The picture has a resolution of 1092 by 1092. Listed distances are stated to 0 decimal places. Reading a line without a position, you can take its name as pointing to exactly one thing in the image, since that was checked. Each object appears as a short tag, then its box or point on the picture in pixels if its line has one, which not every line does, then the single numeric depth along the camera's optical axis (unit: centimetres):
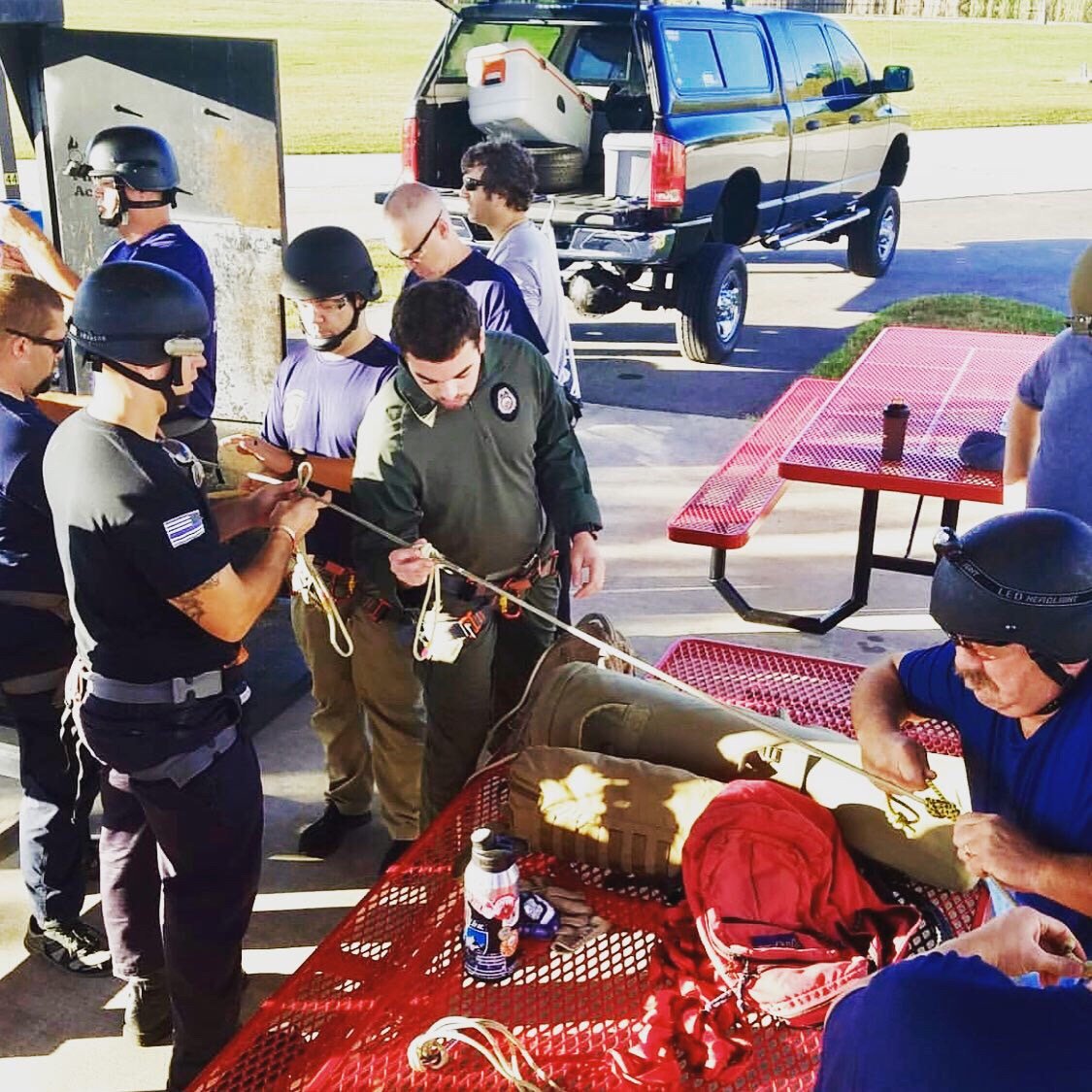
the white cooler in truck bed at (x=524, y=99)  895
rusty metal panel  601
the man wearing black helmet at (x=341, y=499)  394
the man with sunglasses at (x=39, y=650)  343
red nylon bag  259
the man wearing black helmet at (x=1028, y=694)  222
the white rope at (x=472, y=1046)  241
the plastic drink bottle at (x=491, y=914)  267
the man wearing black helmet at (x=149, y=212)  487
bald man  449
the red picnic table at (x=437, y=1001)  246
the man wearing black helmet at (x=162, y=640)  280
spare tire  962
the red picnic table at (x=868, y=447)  544
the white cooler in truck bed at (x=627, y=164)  903
